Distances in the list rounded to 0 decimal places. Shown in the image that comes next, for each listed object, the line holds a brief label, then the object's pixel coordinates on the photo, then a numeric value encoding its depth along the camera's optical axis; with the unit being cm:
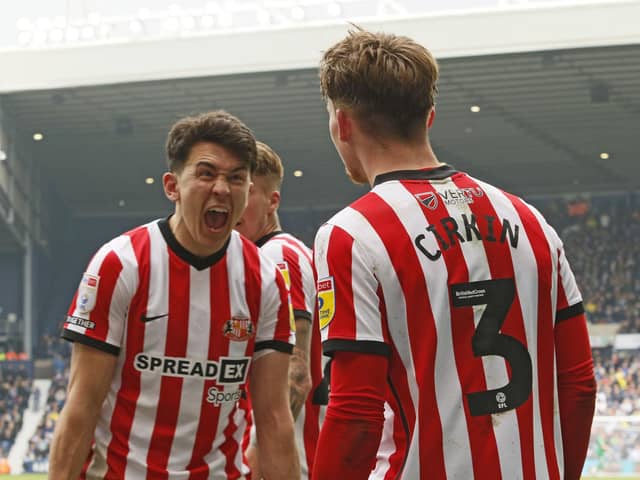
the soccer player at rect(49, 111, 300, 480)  324
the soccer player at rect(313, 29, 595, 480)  220
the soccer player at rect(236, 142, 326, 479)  438
